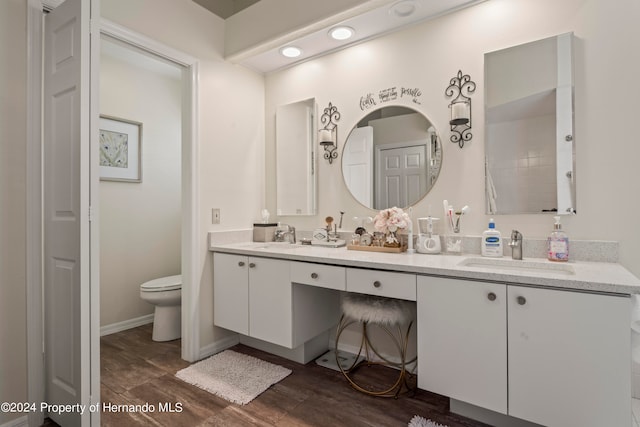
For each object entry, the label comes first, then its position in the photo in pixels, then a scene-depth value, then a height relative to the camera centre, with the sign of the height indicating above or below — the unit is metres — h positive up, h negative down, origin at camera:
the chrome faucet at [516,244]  1.75 -0.17
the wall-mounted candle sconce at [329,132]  2.55 +0.65
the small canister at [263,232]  2.76 -0.15
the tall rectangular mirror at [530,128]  1.74 +0.48
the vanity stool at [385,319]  1.87 -0.61
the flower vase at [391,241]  2.11 -0.18
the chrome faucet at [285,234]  2.72 -0.17
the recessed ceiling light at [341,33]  2.26 +1.29
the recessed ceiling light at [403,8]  1.99 +1.30
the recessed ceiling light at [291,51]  2.53 +1.30
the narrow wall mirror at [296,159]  2.70 +0.48
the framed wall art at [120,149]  2.98 +0.63
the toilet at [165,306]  2.71 -0.78
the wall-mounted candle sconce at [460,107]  1.96 +0.65
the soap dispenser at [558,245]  1.65 -0.16
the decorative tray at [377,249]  2.09 -0.23
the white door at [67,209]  1.42 +0.03
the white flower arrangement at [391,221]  2.05 -0.05
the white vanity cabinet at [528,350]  1.21 -0.58
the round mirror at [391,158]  2.17 +0.40
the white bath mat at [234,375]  1.94 -1.07
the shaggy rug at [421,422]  1.62 -1.06
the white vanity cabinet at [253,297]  2.13 -0.58
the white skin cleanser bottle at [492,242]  1.82 -0.16
